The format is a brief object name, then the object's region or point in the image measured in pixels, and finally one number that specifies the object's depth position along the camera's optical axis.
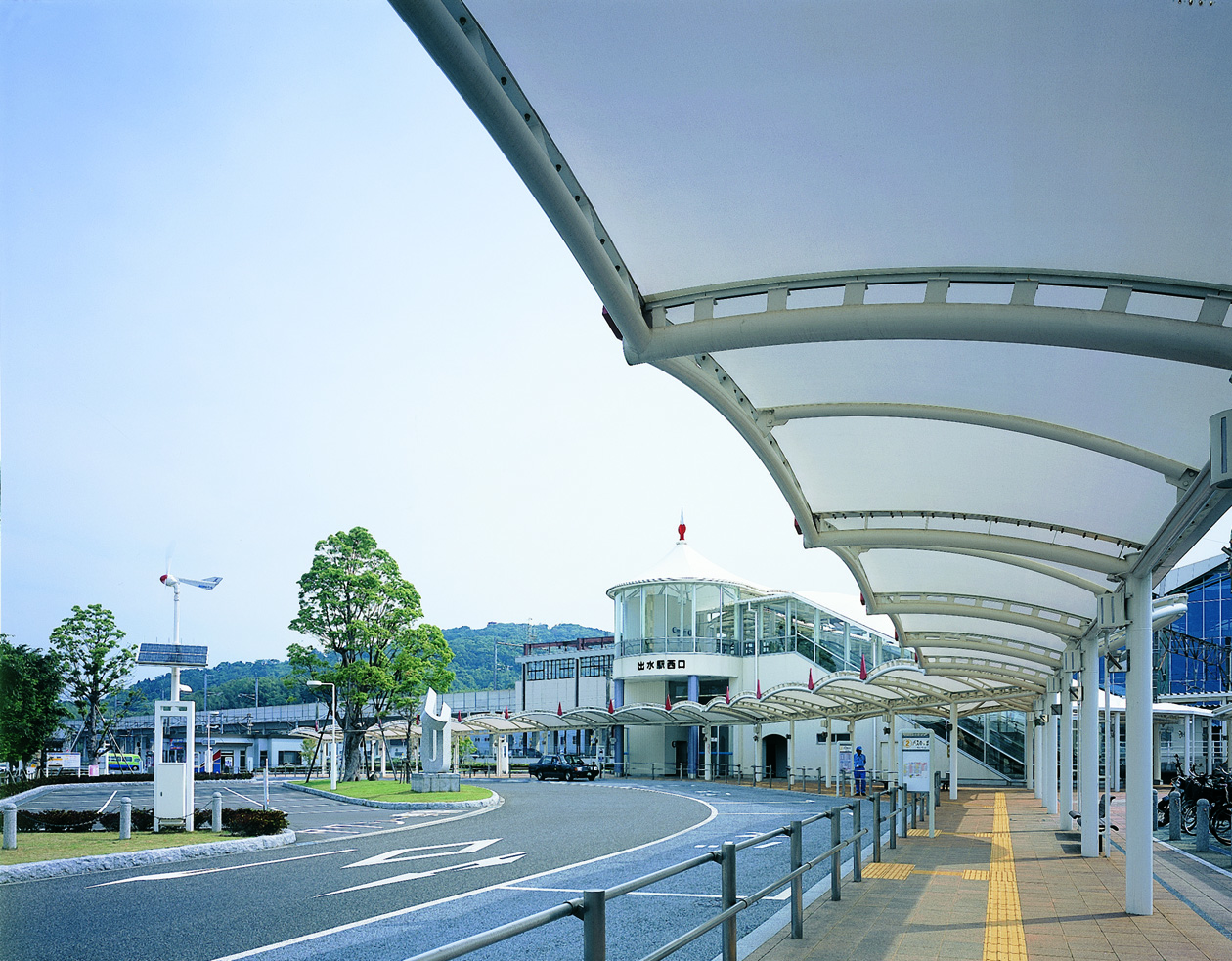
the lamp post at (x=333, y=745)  37.15
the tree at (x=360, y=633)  41.25
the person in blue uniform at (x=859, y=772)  34.21
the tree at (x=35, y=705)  33.25
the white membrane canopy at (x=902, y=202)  3.66
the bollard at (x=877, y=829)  13.23
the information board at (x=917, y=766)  19.66
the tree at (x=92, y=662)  43.66
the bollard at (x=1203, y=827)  15.93
